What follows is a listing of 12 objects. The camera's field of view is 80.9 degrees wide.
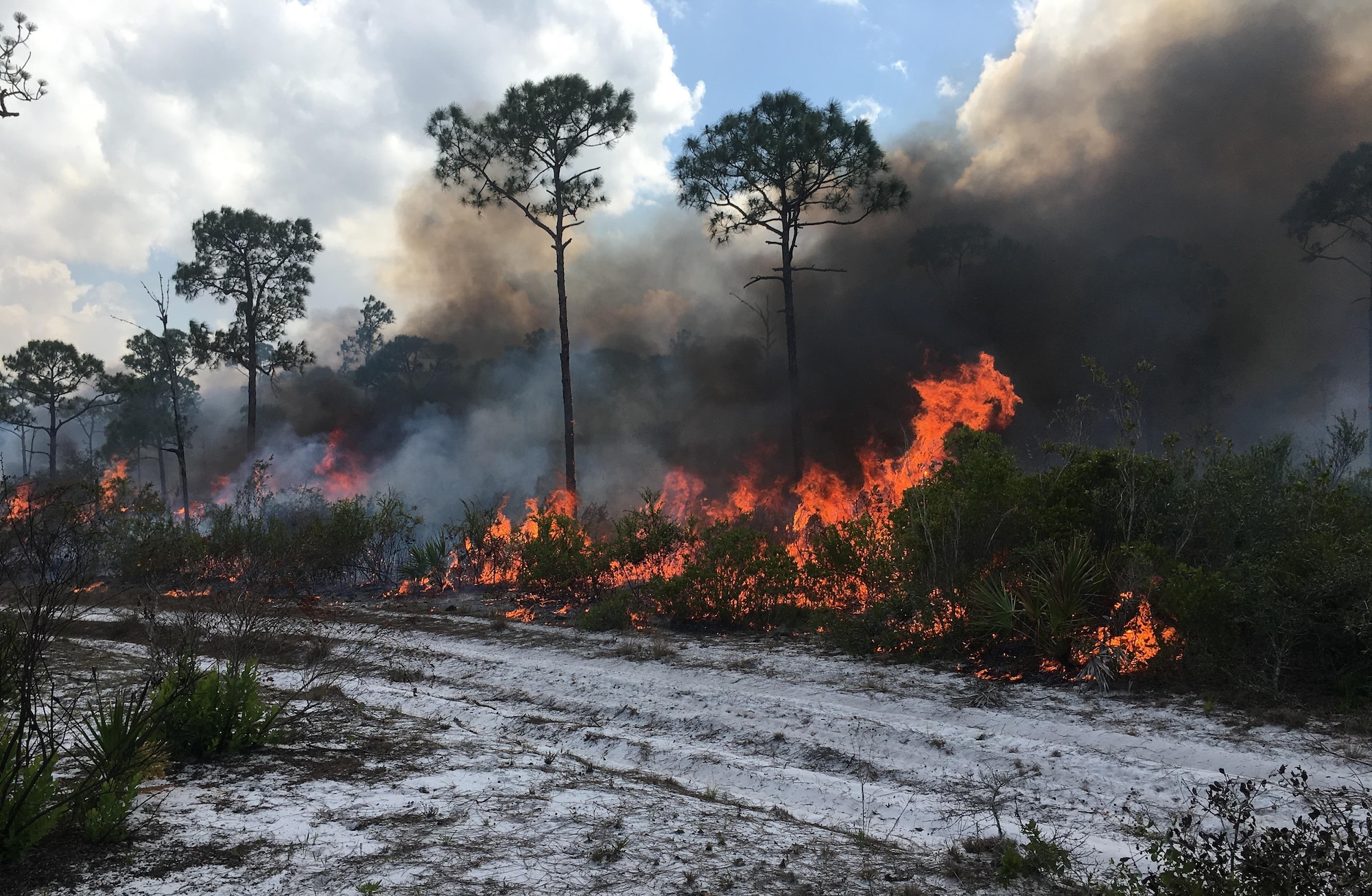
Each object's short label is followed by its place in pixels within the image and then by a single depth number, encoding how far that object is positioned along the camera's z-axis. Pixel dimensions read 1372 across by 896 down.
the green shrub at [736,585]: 11.59
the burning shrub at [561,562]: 14.16
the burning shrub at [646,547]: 14.05
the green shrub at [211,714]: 5.47
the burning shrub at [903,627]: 9.14
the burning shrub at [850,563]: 10.75
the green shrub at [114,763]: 4.20
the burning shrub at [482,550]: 16.80
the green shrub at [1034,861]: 4.10
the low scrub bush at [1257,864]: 3.34
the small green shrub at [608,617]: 11.90
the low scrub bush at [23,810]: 3.89
